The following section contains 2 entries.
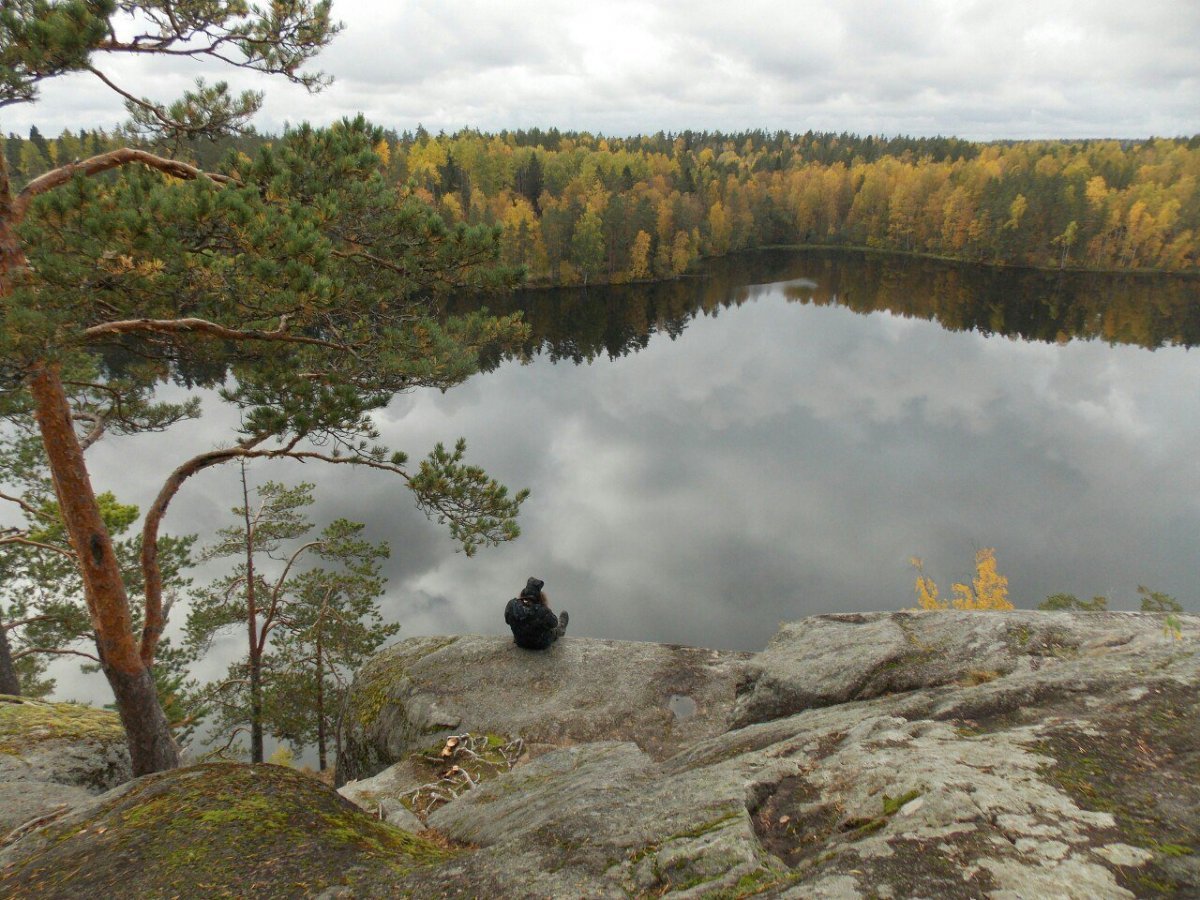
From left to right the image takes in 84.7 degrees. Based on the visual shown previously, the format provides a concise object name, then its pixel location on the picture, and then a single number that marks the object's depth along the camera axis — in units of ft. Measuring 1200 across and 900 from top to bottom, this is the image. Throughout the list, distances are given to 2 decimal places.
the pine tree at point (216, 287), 20.59
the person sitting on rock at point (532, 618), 42.75
